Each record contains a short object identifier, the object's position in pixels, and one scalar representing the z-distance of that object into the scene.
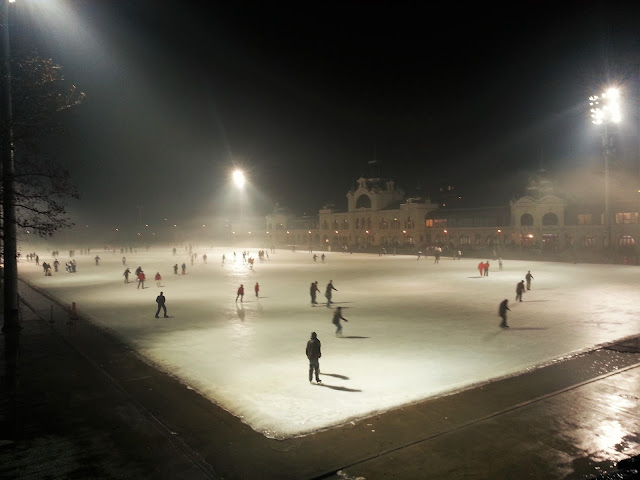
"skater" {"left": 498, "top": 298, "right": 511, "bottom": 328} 16.31
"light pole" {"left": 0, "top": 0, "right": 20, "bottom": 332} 10.43
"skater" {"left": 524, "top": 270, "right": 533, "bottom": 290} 25.39
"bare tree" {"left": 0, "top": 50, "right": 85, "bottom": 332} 10.04
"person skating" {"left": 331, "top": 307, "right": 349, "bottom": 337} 15.51
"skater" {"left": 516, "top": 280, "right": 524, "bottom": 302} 21.94
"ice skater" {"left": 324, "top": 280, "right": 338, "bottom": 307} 21.36
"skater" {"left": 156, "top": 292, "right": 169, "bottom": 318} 18.98
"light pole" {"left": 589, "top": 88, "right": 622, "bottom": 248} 32.59
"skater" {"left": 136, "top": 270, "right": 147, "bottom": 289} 28.92
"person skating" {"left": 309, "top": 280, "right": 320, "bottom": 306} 21.73
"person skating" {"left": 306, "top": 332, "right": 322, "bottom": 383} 10.69
